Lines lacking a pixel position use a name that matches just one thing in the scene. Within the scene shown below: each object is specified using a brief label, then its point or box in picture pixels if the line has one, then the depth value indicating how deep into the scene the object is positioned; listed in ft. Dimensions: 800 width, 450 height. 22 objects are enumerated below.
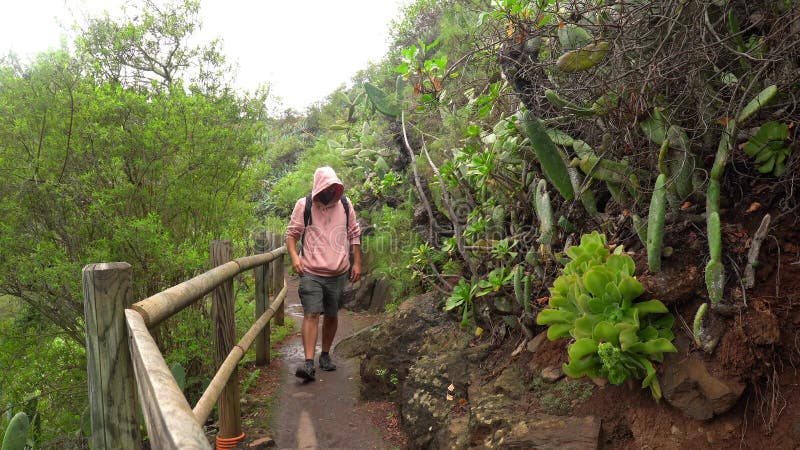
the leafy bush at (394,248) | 19.97
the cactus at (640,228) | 8.07
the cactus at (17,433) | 8.14
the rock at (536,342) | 9.65
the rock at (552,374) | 8.57
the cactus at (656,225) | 7.29
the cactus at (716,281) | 6.57
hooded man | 13.88
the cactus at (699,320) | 6.57
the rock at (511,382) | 9.01
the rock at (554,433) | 7.22
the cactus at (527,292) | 9.59
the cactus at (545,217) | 10.00
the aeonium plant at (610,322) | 6.91
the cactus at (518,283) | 9.75
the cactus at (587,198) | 9.61
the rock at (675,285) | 7.24
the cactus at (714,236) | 6.63
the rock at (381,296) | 23.12
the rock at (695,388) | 6.31
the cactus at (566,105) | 9.05
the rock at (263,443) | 10.28
